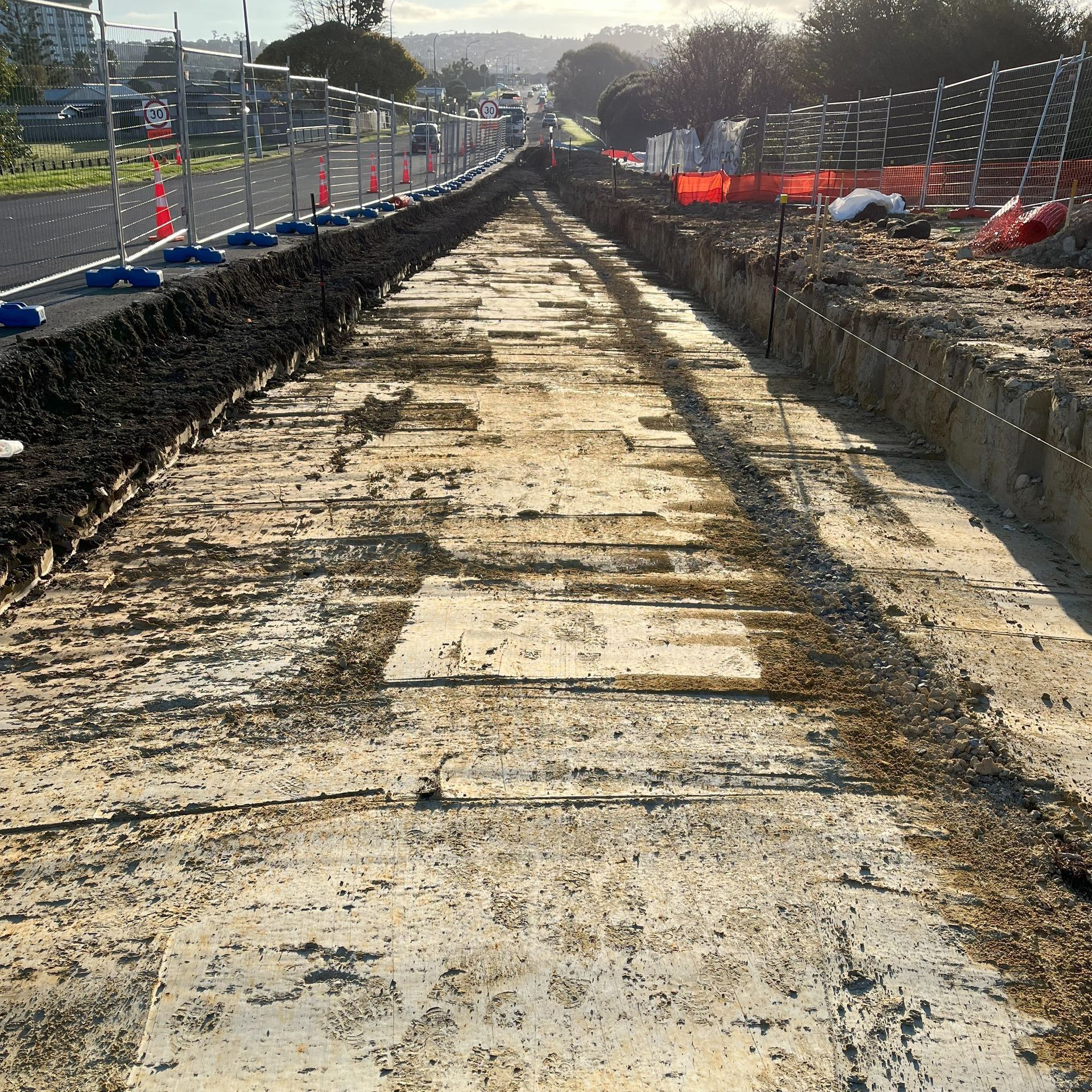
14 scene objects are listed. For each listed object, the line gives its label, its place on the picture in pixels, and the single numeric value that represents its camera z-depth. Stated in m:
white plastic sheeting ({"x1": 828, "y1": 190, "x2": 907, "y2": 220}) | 15.70
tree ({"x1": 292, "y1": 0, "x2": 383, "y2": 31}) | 56.69
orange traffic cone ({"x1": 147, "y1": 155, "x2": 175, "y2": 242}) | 11.18
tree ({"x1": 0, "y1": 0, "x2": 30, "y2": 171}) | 7.76
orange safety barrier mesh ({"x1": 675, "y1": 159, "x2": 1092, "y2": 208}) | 14.34
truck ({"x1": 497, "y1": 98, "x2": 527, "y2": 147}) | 69.54
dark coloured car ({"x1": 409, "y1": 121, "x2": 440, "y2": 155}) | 29.89
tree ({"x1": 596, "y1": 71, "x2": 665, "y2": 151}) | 64.38
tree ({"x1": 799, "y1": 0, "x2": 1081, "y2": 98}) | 27.28
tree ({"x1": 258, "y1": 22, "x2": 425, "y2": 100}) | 50.34
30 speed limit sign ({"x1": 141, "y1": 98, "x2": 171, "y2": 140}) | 10.61
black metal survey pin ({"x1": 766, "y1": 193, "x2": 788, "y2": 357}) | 9.38
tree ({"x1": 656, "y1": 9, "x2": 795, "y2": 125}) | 41.00
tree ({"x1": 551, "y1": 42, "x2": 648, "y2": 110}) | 133.75
